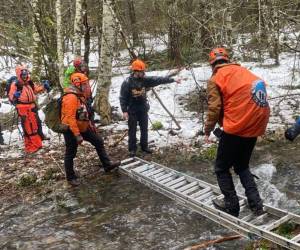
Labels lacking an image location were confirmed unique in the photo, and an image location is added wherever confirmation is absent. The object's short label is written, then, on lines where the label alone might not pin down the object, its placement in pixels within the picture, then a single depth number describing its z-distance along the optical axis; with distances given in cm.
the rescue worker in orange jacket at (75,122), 558
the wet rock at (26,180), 628
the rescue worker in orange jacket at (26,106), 776
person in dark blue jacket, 666
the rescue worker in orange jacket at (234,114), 387
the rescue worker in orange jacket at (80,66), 688
